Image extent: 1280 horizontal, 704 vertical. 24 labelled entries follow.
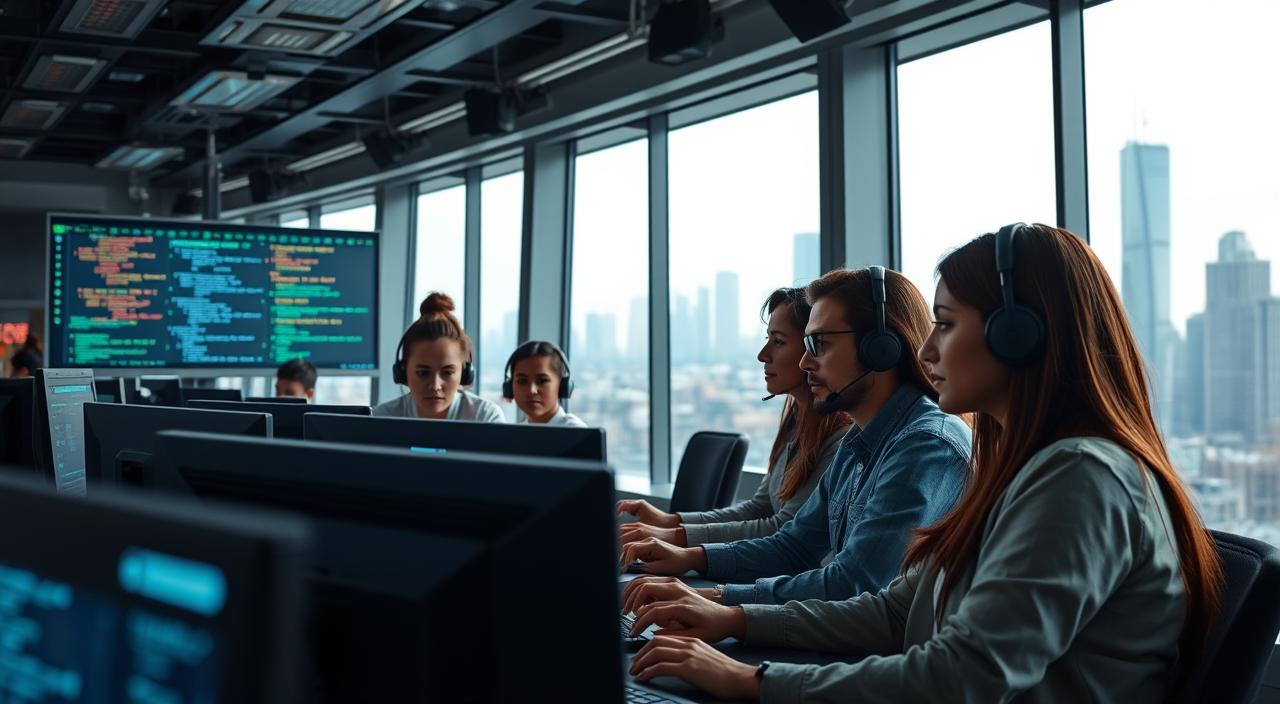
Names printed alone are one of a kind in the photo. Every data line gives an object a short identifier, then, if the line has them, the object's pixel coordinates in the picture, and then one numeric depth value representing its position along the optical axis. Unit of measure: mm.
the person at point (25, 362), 6375
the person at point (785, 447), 2490
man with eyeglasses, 1796
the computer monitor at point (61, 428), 2318
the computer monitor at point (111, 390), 3240
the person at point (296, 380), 5215
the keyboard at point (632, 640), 1528
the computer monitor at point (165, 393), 4279
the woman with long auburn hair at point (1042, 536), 1168
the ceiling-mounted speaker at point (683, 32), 4246
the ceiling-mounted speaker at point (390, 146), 6719
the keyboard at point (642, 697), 1264
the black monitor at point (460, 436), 1307
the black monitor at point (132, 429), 1722
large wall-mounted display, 5332
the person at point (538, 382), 3570
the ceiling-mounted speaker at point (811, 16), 3770
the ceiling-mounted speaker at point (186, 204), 8961
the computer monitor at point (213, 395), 4474
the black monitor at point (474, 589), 776
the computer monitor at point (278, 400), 2580
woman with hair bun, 3346
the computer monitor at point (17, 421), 2469
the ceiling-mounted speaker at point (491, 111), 5719
